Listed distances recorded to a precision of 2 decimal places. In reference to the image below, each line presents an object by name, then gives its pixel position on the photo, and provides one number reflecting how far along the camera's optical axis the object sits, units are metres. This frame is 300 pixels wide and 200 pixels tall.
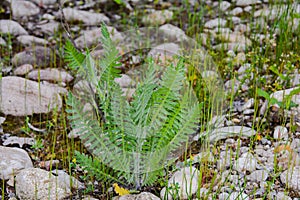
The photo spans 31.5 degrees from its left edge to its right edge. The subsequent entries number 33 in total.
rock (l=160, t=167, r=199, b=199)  2.34
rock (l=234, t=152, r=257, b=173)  2.58
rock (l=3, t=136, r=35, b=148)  2.83
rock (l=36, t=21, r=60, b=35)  4.09
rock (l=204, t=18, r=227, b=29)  4.02
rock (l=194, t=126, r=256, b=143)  2.78
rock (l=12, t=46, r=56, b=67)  3.60
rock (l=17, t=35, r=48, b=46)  3.88
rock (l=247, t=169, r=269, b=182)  2.53
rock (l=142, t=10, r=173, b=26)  4.14
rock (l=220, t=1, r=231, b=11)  4.31
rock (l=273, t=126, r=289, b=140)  2.78
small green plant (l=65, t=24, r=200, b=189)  2.30
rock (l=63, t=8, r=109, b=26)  4.25
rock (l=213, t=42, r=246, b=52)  3.60
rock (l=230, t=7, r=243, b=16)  4.24
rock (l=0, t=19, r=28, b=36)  3.96
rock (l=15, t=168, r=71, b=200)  2.40
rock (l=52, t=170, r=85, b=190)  2.47
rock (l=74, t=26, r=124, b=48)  3.81
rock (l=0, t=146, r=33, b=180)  2.54
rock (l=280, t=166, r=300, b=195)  2.44
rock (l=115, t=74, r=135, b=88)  3.22
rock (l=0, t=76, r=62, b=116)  3.07
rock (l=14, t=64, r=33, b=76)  3.48
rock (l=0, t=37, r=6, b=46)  3.77
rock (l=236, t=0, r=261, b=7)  4.35
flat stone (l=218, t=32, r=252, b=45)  3.67
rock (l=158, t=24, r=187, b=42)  3.63
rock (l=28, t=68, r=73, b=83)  3.42
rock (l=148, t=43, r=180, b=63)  3.38
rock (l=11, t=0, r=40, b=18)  4.32
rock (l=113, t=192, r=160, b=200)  2.34
